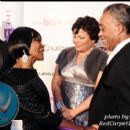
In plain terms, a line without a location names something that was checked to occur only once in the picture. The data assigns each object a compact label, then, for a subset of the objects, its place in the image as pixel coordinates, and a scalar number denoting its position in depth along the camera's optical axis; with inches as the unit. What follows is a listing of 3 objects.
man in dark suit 77.8
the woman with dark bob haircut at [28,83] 94.0
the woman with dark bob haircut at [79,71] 105.5
